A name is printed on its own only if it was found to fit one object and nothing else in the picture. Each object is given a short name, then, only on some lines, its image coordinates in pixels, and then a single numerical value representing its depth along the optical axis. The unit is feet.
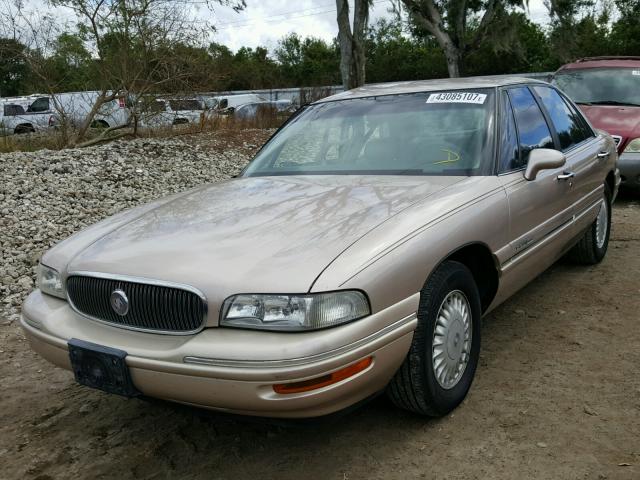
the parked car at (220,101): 45.41
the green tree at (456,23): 69.87
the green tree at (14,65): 34.35
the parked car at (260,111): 52.70
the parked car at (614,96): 24.29
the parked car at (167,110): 39.55
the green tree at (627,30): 102.42
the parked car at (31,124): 38.73
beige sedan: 7.35
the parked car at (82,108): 37.19
